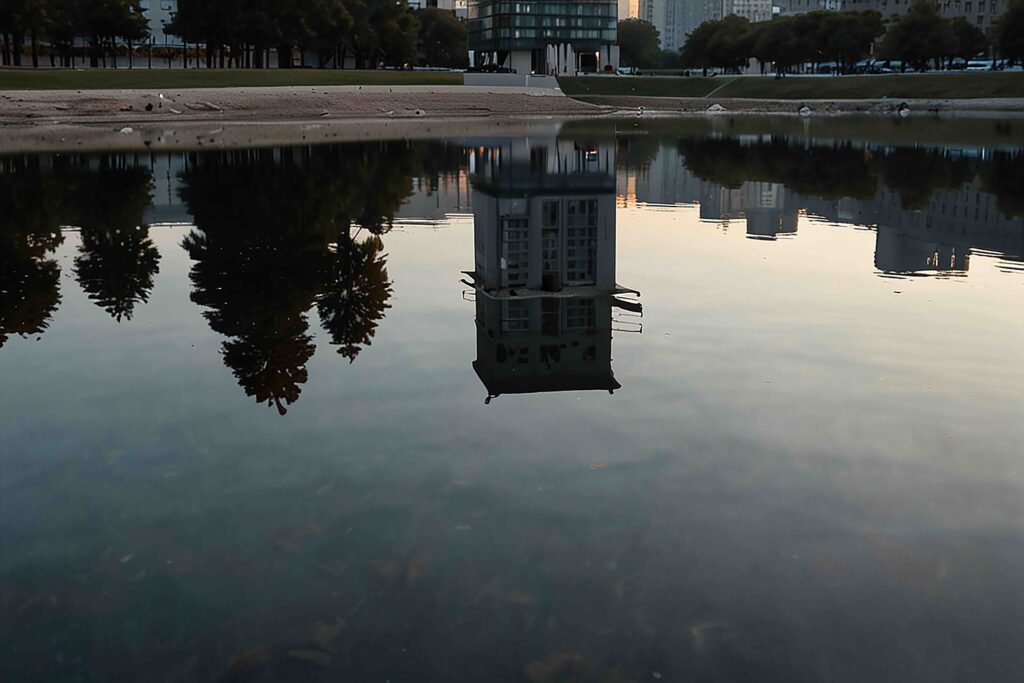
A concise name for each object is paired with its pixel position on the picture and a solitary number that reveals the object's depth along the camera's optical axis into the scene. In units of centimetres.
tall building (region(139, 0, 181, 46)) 19900
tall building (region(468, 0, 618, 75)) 19188
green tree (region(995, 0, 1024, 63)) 15000
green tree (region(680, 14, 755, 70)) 19812
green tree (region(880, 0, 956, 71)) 16562
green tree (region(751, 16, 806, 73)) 18550
